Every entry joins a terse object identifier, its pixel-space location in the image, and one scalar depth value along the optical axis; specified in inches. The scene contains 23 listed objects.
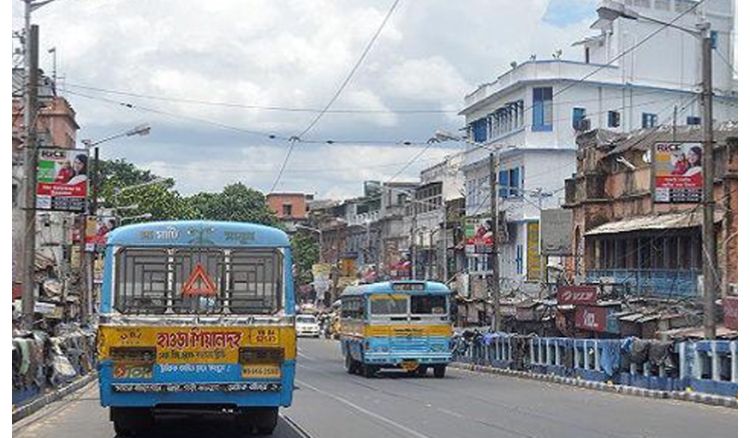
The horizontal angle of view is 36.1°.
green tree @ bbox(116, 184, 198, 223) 3257.9
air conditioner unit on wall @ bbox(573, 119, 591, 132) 2231.8
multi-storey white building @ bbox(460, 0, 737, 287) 2425.0
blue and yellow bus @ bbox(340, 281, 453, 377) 1400.1
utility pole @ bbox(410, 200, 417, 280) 3021.7
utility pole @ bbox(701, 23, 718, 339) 1053.8
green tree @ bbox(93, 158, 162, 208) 3807.1
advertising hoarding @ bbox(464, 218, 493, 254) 1984.5
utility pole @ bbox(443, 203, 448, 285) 2980.6
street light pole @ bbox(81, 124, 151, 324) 1751.5
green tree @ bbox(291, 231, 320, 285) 4729.6
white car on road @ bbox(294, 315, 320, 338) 3299.7
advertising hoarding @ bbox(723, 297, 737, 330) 1250.6
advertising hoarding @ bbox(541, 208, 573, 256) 2129.7
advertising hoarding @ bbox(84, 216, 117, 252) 1829.2
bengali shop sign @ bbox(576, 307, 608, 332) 1600.6
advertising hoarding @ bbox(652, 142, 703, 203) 1167.0
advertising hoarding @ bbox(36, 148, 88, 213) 1141.7
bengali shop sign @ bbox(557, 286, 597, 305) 1621.6
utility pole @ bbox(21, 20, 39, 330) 1023.0
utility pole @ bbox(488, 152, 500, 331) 1726.1
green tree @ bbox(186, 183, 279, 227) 4163.4
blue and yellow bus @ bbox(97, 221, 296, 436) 612.1
